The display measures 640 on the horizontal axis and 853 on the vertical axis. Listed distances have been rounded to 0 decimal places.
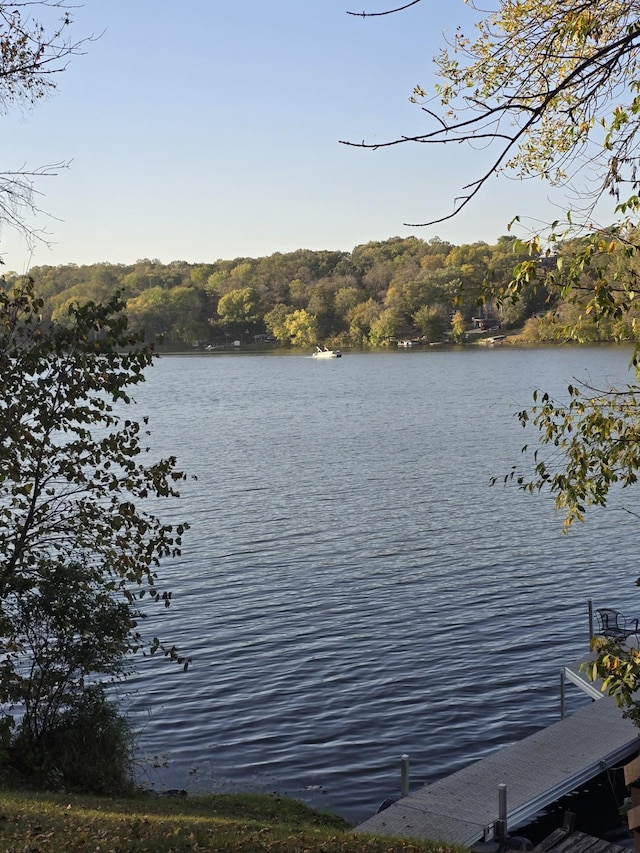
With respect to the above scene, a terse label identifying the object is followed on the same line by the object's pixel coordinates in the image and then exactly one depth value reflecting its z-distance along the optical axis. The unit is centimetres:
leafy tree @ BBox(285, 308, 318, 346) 19262
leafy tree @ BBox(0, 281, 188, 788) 1345
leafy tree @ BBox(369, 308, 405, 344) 17900
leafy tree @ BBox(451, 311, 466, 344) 17345
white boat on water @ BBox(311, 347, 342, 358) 16375
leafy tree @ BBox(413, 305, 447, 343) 17475
